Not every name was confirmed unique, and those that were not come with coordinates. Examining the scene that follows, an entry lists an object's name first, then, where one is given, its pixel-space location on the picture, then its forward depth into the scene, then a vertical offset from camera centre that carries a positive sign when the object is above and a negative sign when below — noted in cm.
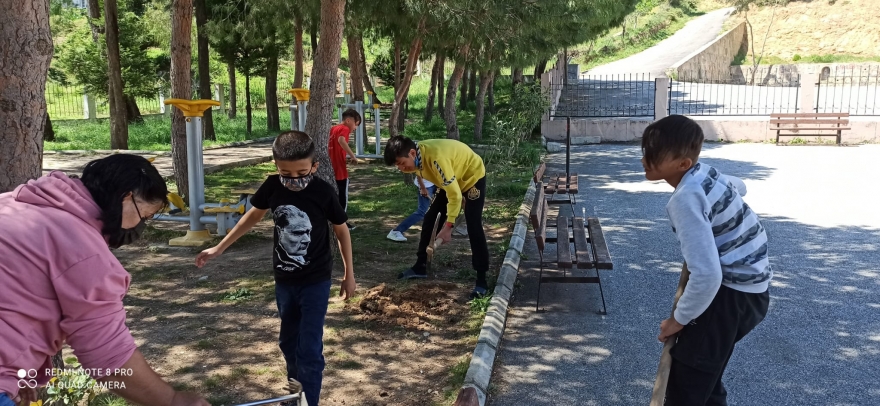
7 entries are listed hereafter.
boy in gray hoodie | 273 -54
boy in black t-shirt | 385 -71
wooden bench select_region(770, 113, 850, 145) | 1884 -44
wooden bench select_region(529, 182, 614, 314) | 602 -119
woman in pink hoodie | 196 -44
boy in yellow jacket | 583 -55
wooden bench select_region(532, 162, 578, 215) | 926 -101
